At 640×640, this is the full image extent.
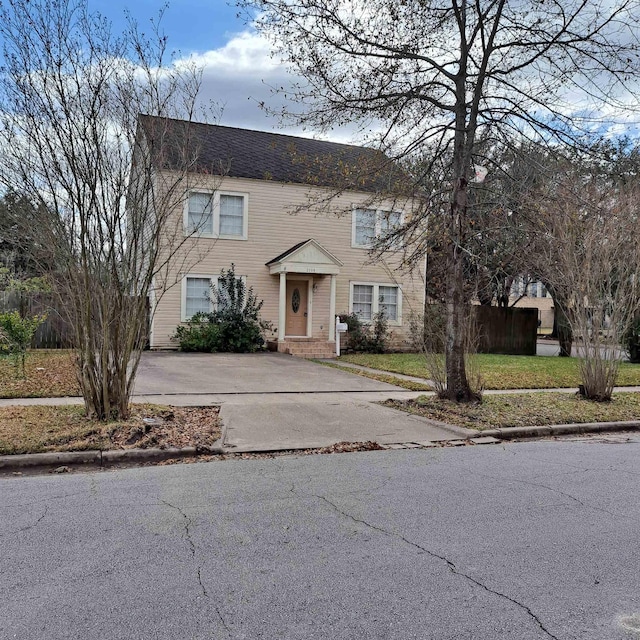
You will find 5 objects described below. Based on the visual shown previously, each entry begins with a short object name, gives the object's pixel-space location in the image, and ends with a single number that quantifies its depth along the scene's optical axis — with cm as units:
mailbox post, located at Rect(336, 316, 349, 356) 1984
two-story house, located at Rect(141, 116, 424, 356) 1980
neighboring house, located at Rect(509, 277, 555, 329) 5481
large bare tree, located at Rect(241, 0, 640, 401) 938
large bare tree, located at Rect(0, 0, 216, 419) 682
